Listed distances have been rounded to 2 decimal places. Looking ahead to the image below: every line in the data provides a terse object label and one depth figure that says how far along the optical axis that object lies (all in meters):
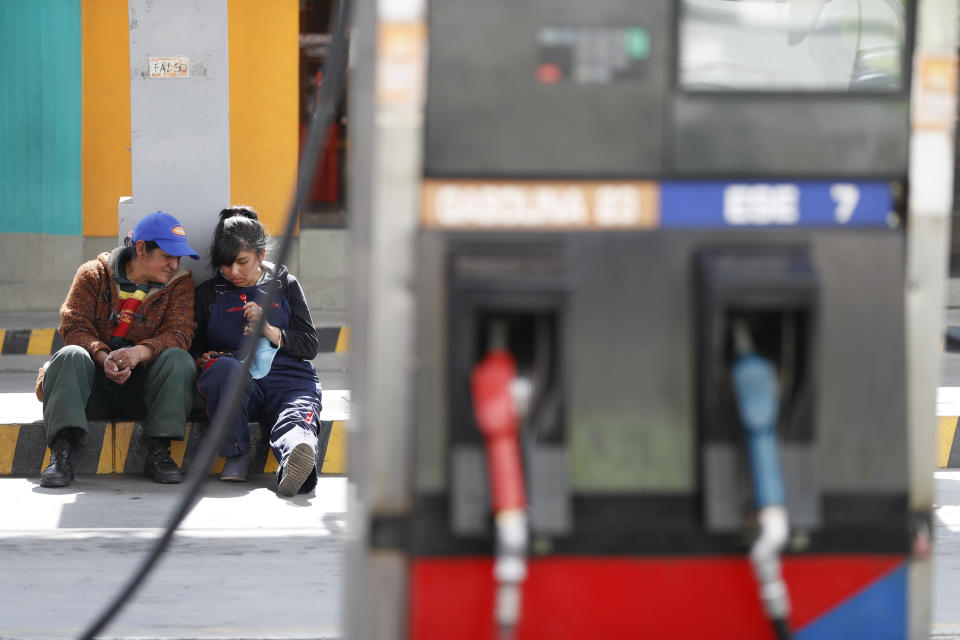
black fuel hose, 4.14
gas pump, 3.43
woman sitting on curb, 10.55
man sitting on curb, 10.40
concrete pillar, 11.69
